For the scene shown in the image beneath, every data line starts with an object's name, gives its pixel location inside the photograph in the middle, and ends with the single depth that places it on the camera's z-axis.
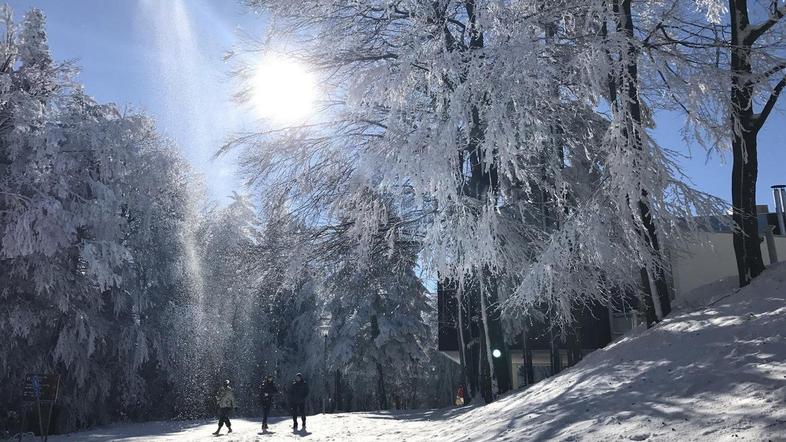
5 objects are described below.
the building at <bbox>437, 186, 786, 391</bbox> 23.22
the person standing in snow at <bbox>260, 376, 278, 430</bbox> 17.77
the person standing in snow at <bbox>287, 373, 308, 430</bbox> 16.81
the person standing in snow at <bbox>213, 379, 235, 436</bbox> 16.44
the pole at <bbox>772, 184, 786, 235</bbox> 25.91
